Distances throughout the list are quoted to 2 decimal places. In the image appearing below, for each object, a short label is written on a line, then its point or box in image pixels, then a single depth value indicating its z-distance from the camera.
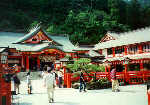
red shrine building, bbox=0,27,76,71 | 25.54
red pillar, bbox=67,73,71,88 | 14.39
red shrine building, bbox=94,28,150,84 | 24.13
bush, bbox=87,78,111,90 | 13.09
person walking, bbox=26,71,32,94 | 11.26
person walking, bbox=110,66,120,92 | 11.34
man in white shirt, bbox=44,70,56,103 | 8.48
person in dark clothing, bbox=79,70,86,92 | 11.78
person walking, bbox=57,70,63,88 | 14.19
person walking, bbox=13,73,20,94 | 11.03
